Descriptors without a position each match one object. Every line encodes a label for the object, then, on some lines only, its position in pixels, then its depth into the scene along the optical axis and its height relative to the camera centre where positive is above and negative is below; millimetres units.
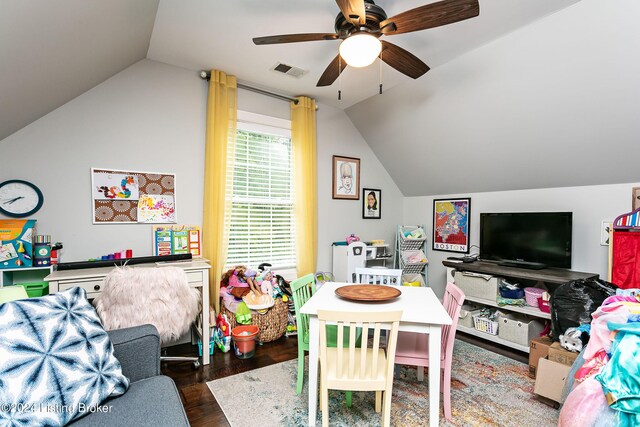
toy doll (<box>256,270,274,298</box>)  3088 -744
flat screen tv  2900 -272
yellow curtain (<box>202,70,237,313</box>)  3025 +388
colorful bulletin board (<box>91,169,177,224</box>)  2645 +113
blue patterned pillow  1086 -611
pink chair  1895 -891
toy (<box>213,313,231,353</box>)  2820 -1166
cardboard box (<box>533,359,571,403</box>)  1964 -1101
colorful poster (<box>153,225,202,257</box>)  2869 -294
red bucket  2678 -1165
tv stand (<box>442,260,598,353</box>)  2658 -588
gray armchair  1170 -806
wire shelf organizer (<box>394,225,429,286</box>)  4176 -584
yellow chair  1482 -803
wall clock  2320 +78
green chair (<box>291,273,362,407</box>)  2088 -876
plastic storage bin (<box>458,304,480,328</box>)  3264 -1110
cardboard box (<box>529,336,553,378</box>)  2258 -1048
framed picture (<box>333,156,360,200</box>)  4020 +448
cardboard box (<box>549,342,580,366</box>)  1967 -941
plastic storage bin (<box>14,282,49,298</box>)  2100 -561
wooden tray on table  1910 -555
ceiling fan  1525 +1035
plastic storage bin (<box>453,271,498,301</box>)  3076 -766
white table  1679 -638
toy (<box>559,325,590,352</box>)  1984 -836
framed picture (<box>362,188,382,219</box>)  4289 +113
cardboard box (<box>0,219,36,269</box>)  2146 -248
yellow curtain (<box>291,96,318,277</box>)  3611 +353
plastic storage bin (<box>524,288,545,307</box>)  2840 -780
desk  2108 -522
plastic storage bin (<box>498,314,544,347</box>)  2797 -1094
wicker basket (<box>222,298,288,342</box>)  2934 -1088
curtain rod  3029 +1335
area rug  1873 -1290
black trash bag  2156 -647
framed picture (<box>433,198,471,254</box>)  3850 -170
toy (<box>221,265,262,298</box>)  2990 -722
